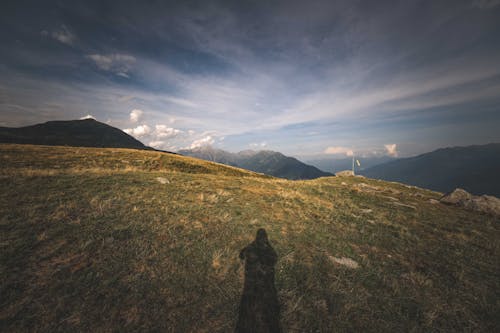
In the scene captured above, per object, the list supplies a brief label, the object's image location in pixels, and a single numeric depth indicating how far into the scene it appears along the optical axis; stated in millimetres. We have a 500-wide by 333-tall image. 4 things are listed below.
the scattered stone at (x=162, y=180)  14285
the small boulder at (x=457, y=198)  19636
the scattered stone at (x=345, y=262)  6871
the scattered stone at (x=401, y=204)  16003
